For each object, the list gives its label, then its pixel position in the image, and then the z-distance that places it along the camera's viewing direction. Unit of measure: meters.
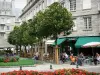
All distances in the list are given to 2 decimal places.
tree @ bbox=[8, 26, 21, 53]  27.64
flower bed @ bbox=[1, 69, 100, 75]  6.40
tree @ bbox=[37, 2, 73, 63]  15.69
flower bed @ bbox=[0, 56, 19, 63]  16.98
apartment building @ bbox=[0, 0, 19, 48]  45.45
